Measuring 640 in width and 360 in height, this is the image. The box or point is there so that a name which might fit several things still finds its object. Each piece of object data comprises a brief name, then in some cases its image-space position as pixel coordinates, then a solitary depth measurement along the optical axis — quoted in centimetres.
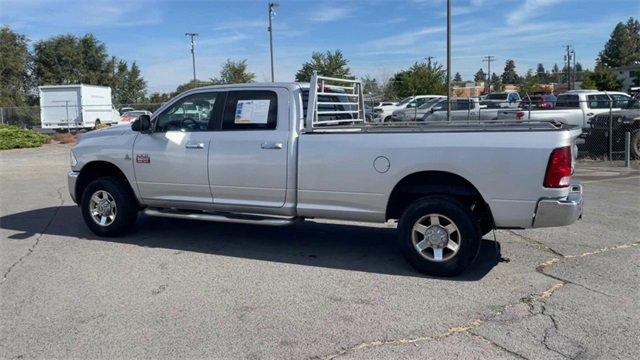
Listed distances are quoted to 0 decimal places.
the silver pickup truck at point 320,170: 519
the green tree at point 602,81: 7069
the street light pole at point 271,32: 4112
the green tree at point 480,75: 15025
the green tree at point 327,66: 4847
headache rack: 639
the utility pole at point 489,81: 9800
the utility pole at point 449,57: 2159
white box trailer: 3503
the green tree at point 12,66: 5059
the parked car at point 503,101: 2881
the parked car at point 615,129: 1509
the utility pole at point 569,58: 9362
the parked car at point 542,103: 2198
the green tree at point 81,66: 5959
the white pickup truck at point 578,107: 1809
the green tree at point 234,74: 5597
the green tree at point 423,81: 4862
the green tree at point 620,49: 11356
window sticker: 639
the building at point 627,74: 8869
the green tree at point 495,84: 8955
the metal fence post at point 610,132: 1502
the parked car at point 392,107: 3212
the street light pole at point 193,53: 6341
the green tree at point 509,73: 14125
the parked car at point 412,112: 2900
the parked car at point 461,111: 2497
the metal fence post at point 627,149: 1405
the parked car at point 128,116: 2823
